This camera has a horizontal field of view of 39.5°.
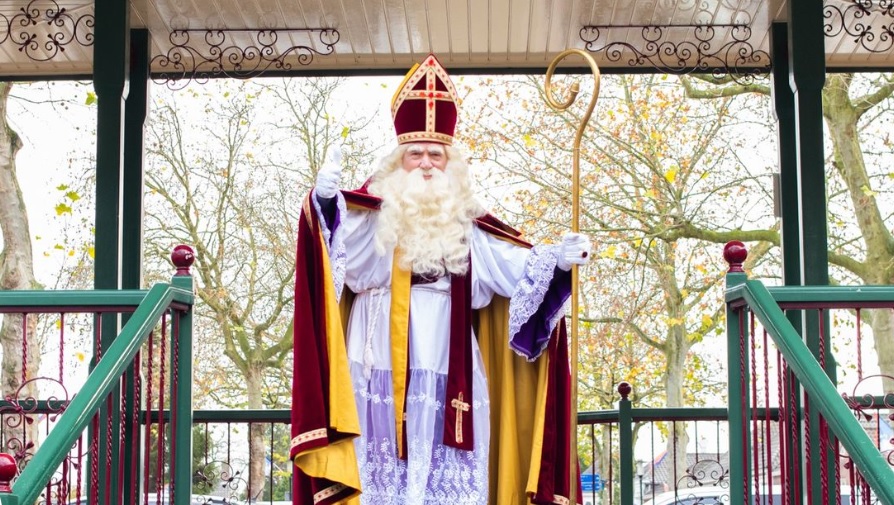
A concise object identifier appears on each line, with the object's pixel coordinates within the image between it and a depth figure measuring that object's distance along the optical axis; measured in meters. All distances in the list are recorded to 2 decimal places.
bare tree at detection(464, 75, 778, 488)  14.59
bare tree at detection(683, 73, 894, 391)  14.80
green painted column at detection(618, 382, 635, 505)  6.76
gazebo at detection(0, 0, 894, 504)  6.57
